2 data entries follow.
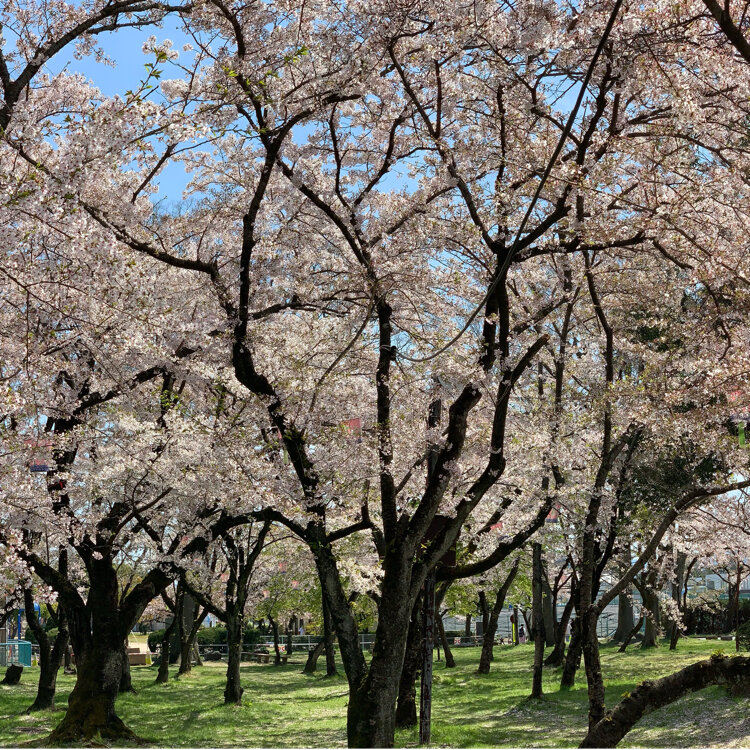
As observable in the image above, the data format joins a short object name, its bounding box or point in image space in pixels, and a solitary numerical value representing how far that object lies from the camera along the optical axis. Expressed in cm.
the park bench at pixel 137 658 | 3832
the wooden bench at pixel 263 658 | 4259
